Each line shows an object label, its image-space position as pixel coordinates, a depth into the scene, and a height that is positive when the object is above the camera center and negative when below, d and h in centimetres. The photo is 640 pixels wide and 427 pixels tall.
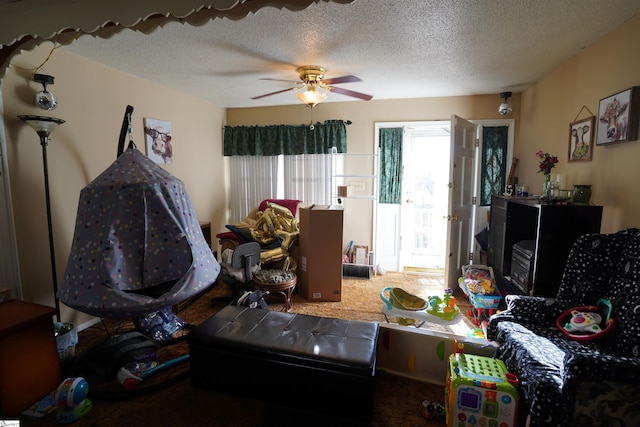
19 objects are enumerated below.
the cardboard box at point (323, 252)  327 -77
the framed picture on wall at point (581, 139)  228 +34
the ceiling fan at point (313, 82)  275 +90
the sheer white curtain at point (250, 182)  460 -2
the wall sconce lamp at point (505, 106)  353 +88
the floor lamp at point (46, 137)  213 +31
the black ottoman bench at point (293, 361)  153 -95
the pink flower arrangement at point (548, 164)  251 +15
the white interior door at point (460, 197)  324 -18
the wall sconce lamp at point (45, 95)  222 +62
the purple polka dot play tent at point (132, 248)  165 -40
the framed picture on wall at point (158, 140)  332 +45
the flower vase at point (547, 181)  236 +1
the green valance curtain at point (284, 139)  425 +60
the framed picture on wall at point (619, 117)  185 +42
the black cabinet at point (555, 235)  210 -37
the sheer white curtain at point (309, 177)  438 +6
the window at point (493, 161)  384 +26
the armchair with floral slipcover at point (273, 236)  354 -66
